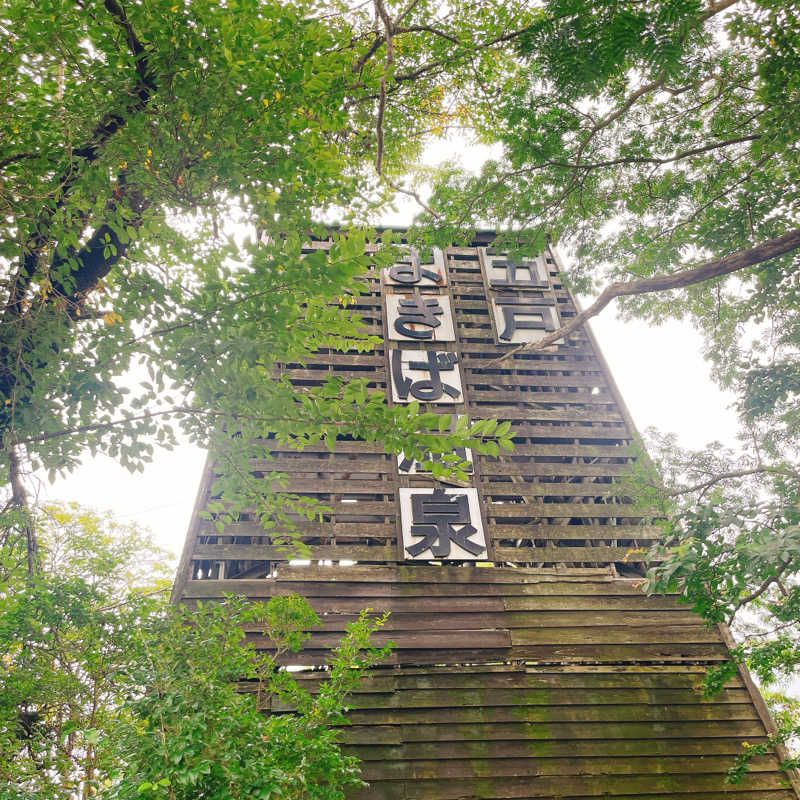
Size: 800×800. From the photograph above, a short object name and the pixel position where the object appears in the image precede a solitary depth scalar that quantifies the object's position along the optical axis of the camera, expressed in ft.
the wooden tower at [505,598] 15.81
